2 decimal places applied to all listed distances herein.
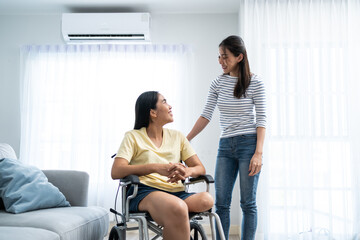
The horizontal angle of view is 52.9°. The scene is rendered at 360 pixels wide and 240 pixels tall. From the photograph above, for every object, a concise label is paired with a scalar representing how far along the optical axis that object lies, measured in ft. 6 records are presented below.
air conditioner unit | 12.79
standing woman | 7.22
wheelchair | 5.99
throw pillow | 7.27
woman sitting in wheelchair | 5.86
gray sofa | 5.85
